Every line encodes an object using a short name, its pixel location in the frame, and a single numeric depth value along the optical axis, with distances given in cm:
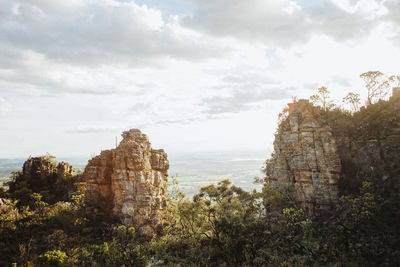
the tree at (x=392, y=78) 4969
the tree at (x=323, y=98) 5244
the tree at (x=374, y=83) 5131
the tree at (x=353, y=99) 5116
